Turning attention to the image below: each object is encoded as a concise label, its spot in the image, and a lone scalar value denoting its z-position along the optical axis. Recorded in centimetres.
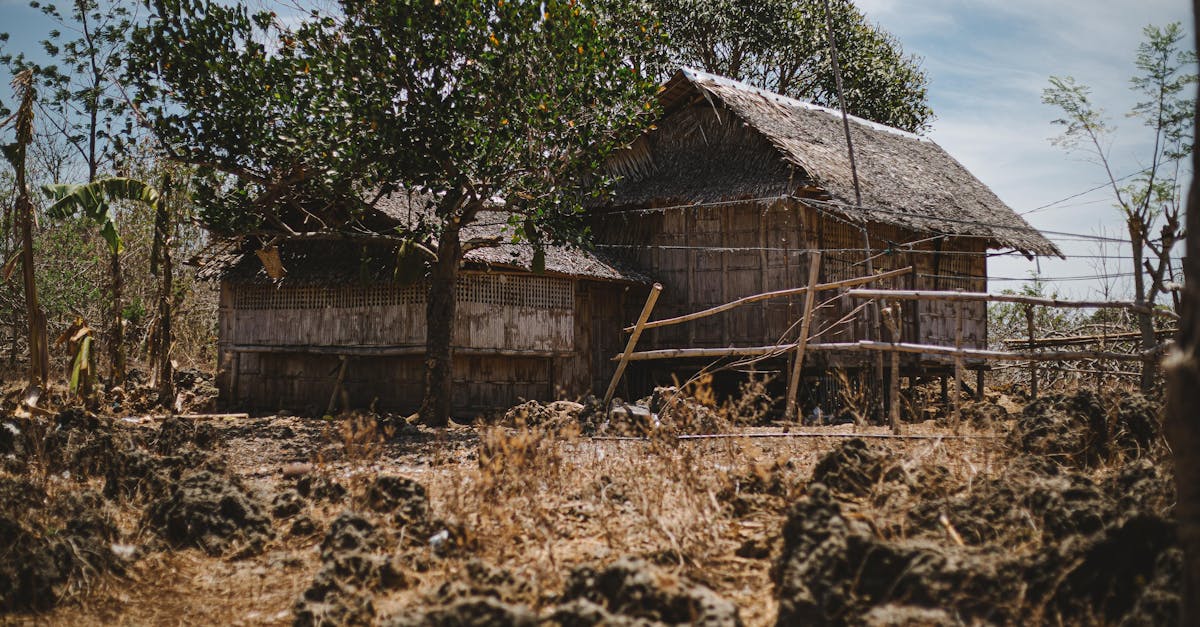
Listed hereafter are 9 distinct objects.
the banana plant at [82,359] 1102
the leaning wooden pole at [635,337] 1036
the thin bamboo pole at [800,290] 948
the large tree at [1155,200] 801
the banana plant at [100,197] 1091
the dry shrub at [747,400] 661
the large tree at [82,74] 1805
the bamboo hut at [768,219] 1345
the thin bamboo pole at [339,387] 1378
